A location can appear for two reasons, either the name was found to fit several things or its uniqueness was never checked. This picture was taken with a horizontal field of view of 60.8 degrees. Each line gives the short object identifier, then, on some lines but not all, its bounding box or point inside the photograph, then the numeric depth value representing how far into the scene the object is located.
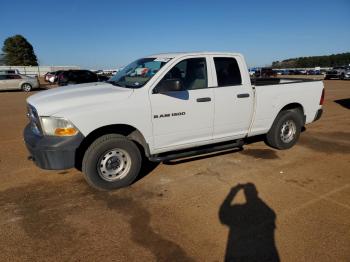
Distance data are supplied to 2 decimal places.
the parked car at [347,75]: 31.77
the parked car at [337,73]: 32.66
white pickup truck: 3.94
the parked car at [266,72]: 38.78
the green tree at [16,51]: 83.06
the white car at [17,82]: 22.61
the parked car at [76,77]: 22.70
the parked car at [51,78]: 31.28
